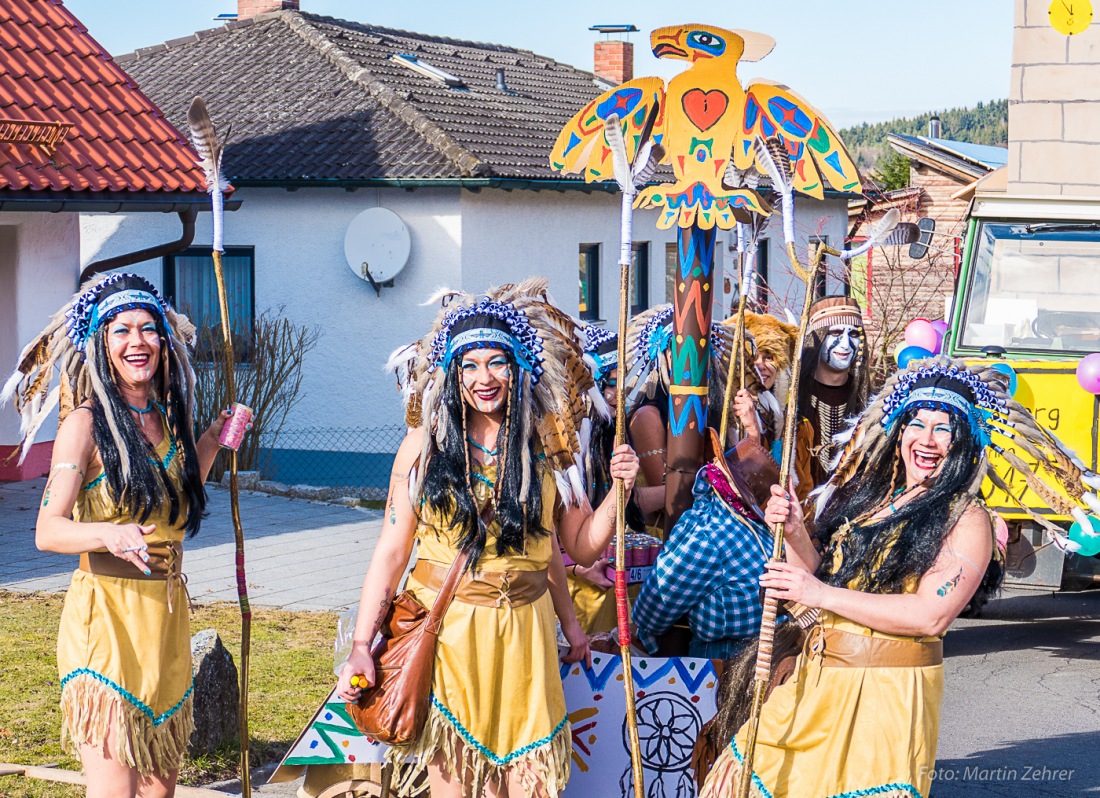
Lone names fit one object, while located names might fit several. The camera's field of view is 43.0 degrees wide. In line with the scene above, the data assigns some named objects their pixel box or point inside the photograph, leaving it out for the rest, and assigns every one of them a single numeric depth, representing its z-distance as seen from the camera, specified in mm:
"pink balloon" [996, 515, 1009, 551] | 4150
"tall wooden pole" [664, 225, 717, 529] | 5082
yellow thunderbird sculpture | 4855
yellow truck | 8164
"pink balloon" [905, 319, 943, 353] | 8453
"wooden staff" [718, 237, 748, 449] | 4748
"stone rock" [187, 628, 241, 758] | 5828
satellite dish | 16109
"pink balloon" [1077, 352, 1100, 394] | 7797
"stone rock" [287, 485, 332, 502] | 13656
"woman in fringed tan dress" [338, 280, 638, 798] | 3939
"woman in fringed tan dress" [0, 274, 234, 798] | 4047
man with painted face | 6590
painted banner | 4656
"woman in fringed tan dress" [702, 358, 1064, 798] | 3611
